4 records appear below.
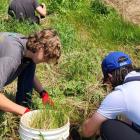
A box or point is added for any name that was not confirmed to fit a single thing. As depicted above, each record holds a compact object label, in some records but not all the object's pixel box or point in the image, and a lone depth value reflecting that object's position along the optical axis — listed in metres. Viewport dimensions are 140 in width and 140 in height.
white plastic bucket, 1.97
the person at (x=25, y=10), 4.29
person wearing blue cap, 1.88
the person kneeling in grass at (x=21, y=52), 2.06
